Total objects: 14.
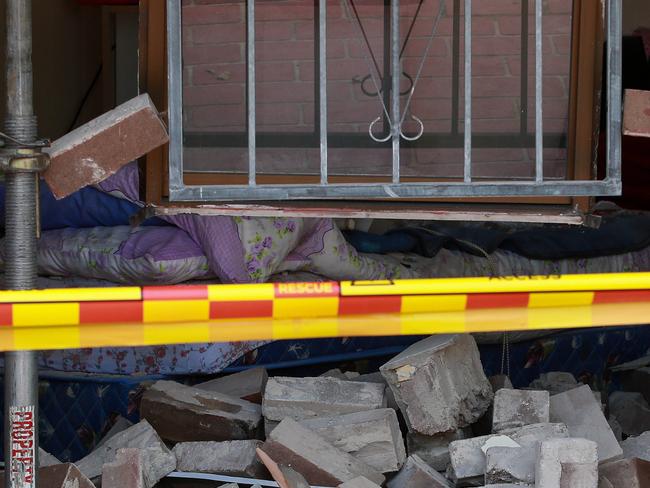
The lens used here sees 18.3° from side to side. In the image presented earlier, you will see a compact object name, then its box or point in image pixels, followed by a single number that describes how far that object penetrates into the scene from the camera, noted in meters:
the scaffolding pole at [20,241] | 5.31
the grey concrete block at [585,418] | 5.95
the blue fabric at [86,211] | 7.94
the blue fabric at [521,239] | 8.51
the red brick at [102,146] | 5.47
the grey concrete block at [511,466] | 5.50
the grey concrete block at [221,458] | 5.86
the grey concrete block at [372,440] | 5.90
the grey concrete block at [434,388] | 6.06
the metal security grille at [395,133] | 5.83
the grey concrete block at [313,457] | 5.73
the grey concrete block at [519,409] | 6.04
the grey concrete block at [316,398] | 6.18
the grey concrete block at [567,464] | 5.35
